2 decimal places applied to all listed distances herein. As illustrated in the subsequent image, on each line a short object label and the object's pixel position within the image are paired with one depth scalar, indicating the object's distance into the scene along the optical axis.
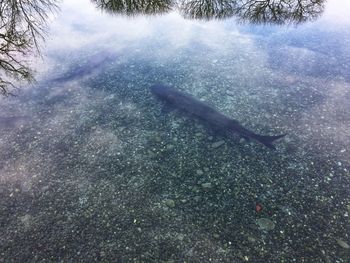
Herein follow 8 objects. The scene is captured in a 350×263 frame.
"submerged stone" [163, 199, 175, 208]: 5.26
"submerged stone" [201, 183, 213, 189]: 5.55
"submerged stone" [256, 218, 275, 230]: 4.85
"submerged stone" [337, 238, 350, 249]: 4.54
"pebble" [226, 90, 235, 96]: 7.80
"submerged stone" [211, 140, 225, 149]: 6.45
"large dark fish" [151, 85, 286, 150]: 6.37
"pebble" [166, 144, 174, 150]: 6.40
